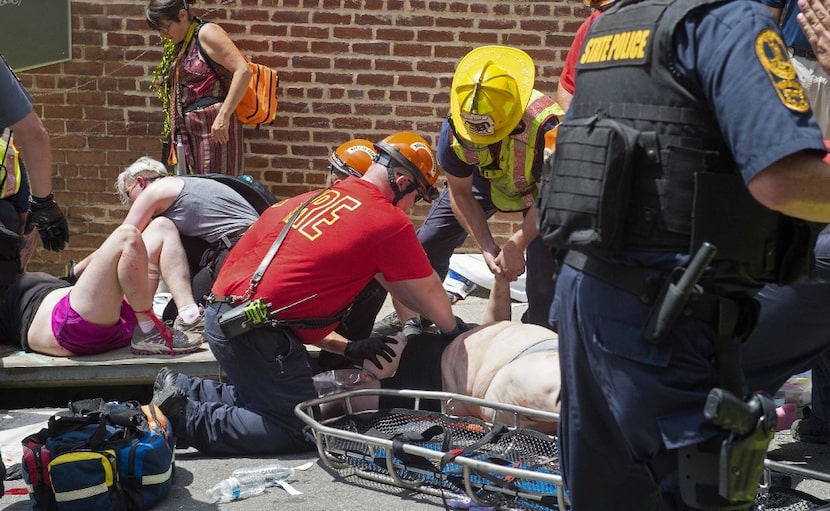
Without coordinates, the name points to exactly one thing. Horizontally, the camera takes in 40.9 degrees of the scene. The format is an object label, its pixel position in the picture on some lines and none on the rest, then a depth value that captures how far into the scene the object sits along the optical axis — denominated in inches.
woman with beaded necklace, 273.9
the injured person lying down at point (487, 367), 165.0
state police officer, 85.6
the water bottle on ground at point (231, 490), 159.8
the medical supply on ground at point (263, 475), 165.5
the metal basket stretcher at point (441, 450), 141.2
